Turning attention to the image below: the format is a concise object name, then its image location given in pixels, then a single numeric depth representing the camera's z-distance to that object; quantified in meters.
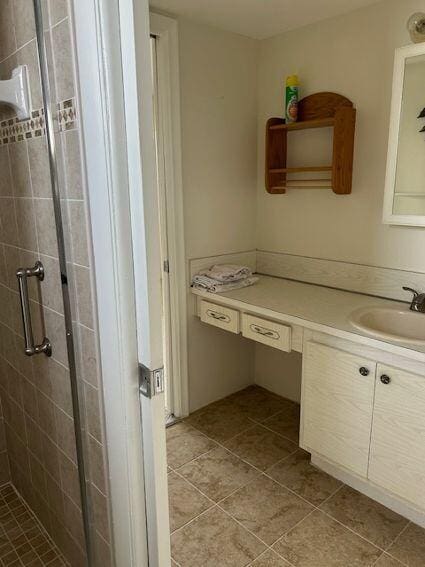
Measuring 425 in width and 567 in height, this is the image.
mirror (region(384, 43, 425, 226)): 1.80
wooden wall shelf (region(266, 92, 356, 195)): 2.02
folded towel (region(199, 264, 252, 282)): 2.30
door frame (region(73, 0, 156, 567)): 0.79
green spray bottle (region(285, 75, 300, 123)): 2.18
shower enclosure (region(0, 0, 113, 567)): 0.95
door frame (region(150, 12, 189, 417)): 2.03
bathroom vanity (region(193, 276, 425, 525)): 1.54
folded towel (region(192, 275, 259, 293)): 2.27
